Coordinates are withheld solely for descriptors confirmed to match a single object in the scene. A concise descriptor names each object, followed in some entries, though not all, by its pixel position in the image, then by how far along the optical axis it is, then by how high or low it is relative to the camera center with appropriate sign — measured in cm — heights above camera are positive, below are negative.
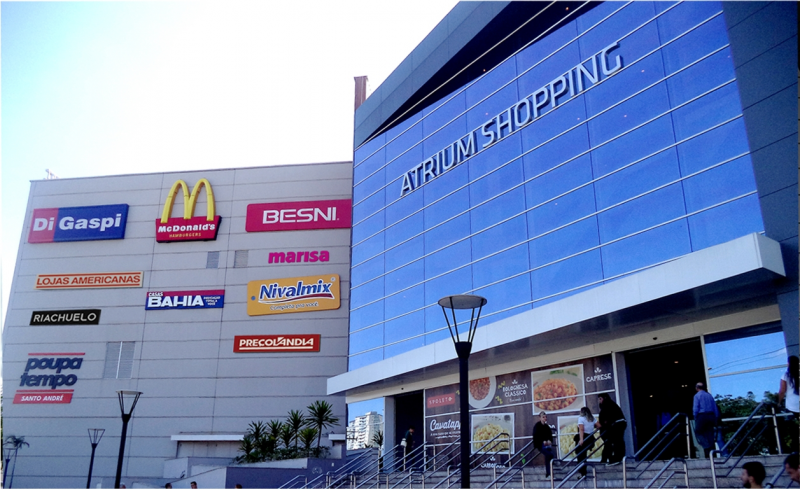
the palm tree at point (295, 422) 3314 +65
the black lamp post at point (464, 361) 1108 +126
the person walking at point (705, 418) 1321 +31
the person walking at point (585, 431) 1462 +8
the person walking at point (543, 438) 1574 -9
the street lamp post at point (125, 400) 2012 +113
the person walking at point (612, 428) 1469 +13
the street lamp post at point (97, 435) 3678 +4
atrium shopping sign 1953 +1026
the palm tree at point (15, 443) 3800 -39
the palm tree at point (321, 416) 3297 +92
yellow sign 3778 +778
